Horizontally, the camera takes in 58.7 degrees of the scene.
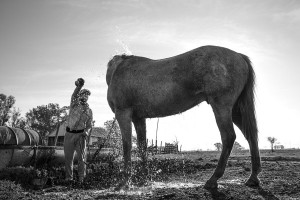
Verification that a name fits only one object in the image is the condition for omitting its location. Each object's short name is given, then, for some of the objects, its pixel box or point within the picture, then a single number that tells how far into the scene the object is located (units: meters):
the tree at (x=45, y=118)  62.12
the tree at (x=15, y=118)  55.22
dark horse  3.98
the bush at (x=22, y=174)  6.37
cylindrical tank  8.03
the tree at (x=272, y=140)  85.31
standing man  6.43
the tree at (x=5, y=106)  53.88
